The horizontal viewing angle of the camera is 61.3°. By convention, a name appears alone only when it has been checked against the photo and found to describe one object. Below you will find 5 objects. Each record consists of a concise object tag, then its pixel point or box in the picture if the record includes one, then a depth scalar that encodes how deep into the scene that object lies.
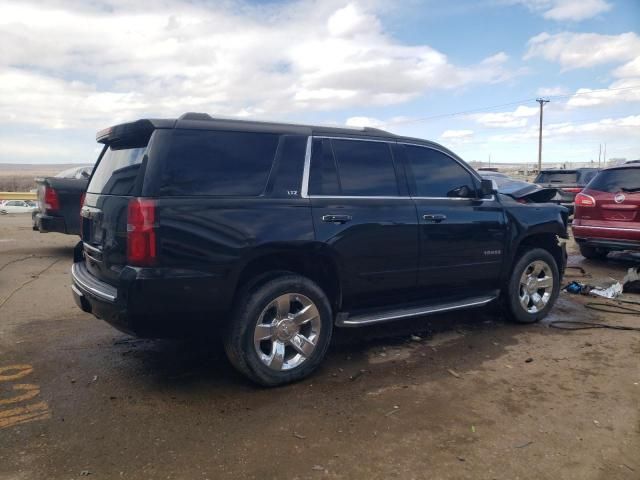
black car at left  8.72
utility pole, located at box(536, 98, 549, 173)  49.94
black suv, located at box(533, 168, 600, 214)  13.70
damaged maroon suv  7.95
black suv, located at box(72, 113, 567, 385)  3.52
